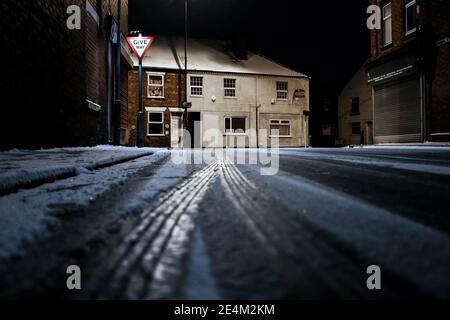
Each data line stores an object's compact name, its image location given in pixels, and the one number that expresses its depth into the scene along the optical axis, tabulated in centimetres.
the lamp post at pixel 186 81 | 1736
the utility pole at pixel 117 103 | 1014
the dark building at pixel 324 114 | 3005
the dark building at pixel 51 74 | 487
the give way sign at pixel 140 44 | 1062
